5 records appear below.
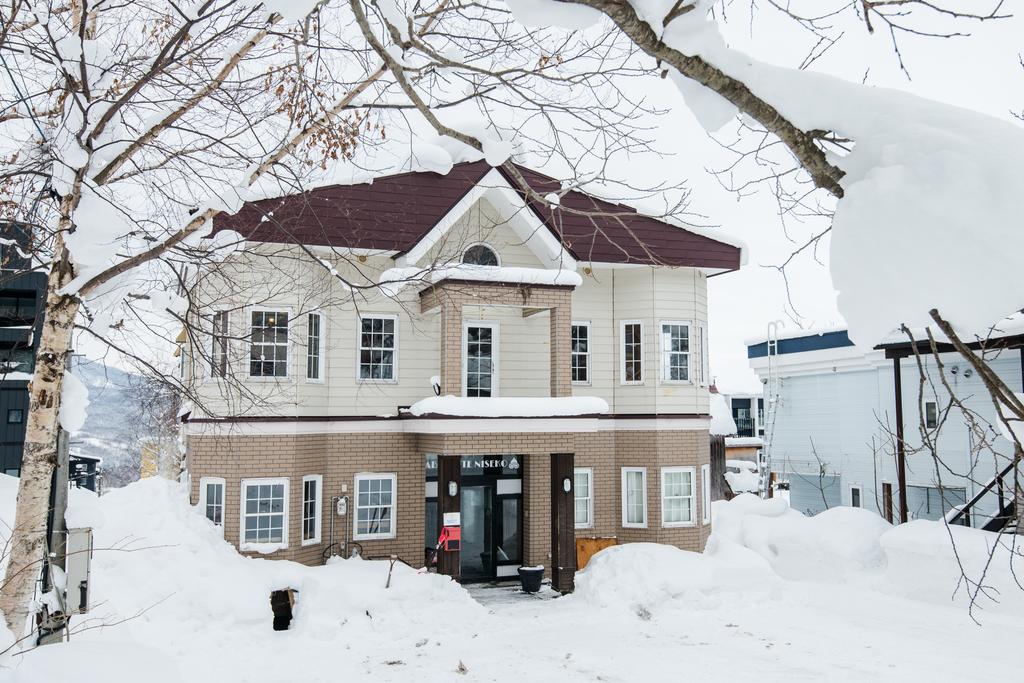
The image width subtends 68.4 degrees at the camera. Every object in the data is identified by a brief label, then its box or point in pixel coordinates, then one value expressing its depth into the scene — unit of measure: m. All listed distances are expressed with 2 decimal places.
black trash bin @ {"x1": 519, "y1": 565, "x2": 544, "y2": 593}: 15.91
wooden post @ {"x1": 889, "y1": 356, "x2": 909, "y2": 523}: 16.36
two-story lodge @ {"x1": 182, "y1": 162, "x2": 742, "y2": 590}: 15.20
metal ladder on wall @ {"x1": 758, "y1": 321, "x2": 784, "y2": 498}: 27.22
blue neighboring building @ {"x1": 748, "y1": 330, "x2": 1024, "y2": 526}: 20.56
